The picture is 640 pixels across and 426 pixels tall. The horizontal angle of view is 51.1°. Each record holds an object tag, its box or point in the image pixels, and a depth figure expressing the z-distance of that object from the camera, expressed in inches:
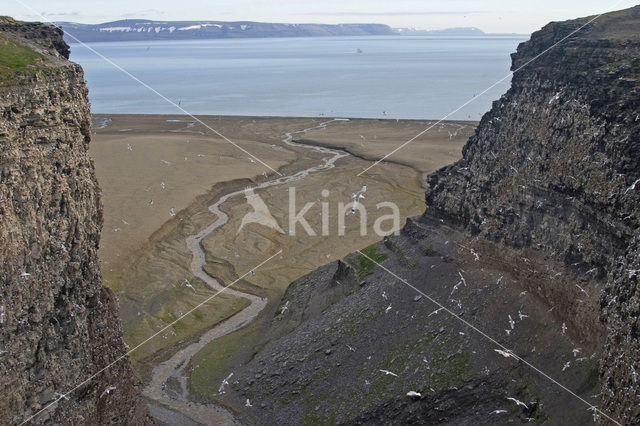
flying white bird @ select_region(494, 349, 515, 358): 1312.0
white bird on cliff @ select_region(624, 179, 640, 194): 1247.5
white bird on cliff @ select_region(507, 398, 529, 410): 1214.9
